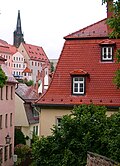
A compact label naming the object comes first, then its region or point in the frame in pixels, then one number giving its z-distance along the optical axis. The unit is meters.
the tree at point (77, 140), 15.70
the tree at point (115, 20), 12.16
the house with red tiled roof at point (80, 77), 22.27
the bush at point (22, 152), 35.12
